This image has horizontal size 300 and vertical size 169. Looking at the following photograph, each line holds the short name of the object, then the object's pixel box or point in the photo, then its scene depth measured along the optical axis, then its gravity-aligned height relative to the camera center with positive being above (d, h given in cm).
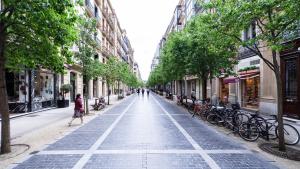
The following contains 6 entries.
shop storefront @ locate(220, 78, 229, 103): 2812 -18
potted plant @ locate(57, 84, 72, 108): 2402 -65
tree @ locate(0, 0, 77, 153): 771 +172
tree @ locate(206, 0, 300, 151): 793 +217
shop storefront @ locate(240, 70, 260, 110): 2075 +0
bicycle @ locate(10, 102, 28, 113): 1811 -120
